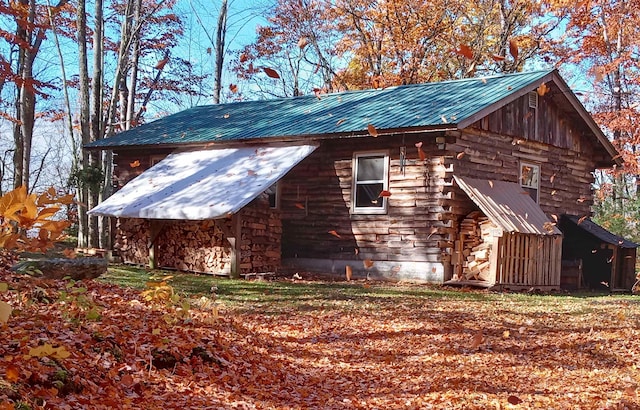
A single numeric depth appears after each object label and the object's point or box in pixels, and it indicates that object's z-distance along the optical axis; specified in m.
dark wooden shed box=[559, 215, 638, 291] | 16.62
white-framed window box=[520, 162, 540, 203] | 17.12
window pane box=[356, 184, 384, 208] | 16.02
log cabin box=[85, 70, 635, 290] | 14.76
